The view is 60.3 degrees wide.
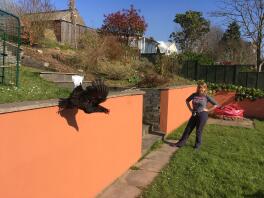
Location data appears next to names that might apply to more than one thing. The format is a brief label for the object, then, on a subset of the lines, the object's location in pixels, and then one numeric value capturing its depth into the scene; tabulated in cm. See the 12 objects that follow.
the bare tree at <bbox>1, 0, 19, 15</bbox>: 1023
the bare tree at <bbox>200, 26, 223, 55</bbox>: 2680
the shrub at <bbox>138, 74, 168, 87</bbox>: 691
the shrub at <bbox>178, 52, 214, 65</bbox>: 1183
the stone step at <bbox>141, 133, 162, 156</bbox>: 488
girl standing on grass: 510
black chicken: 251
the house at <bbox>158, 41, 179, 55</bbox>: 2500
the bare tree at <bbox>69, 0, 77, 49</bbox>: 1386
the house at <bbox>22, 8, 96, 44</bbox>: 1108
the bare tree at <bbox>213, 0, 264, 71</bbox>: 1287
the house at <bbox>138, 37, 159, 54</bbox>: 1932
